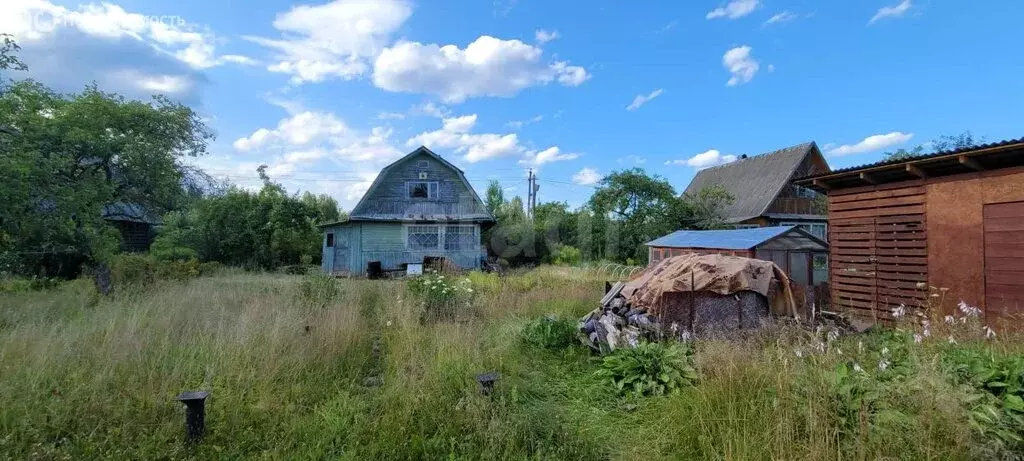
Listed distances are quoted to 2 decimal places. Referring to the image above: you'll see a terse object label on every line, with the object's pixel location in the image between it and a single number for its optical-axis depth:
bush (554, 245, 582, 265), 22.27
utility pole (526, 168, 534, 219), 33.98
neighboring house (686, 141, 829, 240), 22.16
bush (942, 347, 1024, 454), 2.46
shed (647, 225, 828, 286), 10.51
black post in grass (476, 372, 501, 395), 3.94
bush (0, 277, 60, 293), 9.33
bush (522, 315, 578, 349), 6.41
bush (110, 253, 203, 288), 10.45
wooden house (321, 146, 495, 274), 20.69
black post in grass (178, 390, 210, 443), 3.43
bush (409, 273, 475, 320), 7.68
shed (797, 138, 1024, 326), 6.80
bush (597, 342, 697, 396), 4.20
